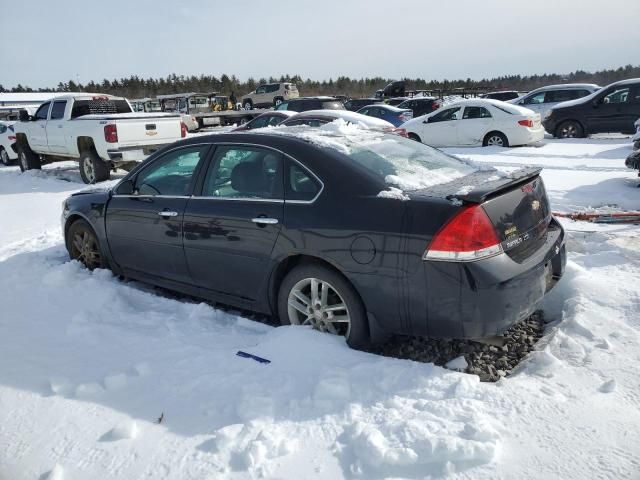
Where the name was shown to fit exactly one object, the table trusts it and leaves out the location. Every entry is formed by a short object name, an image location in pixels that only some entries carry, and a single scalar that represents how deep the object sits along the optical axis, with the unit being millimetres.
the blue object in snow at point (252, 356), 3276
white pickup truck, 10734
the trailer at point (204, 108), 24984
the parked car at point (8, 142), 15656
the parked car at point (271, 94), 36438
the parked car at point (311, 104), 17062
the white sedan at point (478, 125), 13336
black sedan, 2920
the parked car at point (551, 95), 17422
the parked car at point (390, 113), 18781
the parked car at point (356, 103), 27759
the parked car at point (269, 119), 14438
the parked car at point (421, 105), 21984
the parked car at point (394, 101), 28572
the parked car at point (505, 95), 25094
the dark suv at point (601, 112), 14109
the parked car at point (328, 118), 11609
